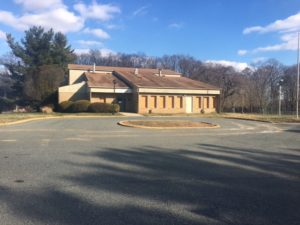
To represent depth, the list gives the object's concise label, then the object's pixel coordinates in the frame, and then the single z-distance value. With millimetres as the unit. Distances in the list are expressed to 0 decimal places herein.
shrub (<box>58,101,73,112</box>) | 30140
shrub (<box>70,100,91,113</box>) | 29074
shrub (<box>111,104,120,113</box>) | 28254
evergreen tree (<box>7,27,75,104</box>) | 37689
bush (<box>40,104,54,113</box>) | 30672
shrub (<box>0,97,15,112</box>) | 44772
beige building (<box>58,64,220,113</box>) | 31879
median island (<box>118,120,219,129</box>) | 15916
